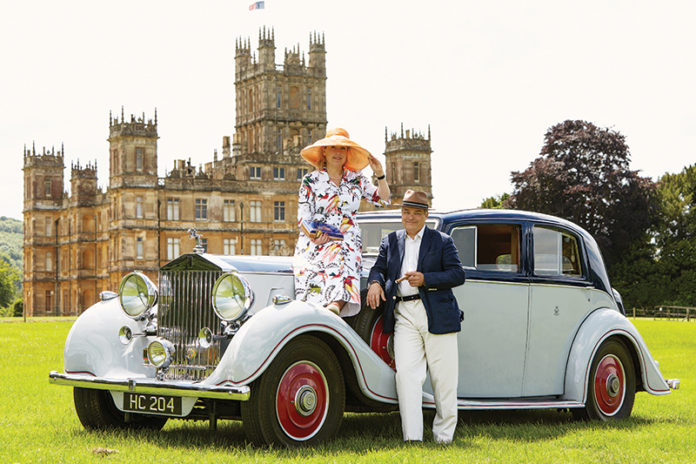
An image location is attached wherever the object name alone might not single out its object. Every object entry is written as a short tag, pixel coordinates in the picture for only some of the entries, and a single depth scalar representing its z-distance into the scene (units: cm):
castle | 8144
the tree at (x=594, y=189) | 5712
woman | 775
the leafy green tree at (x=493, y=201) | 7846
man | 761
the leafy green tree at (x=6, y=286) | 11931
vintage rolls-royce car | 704
